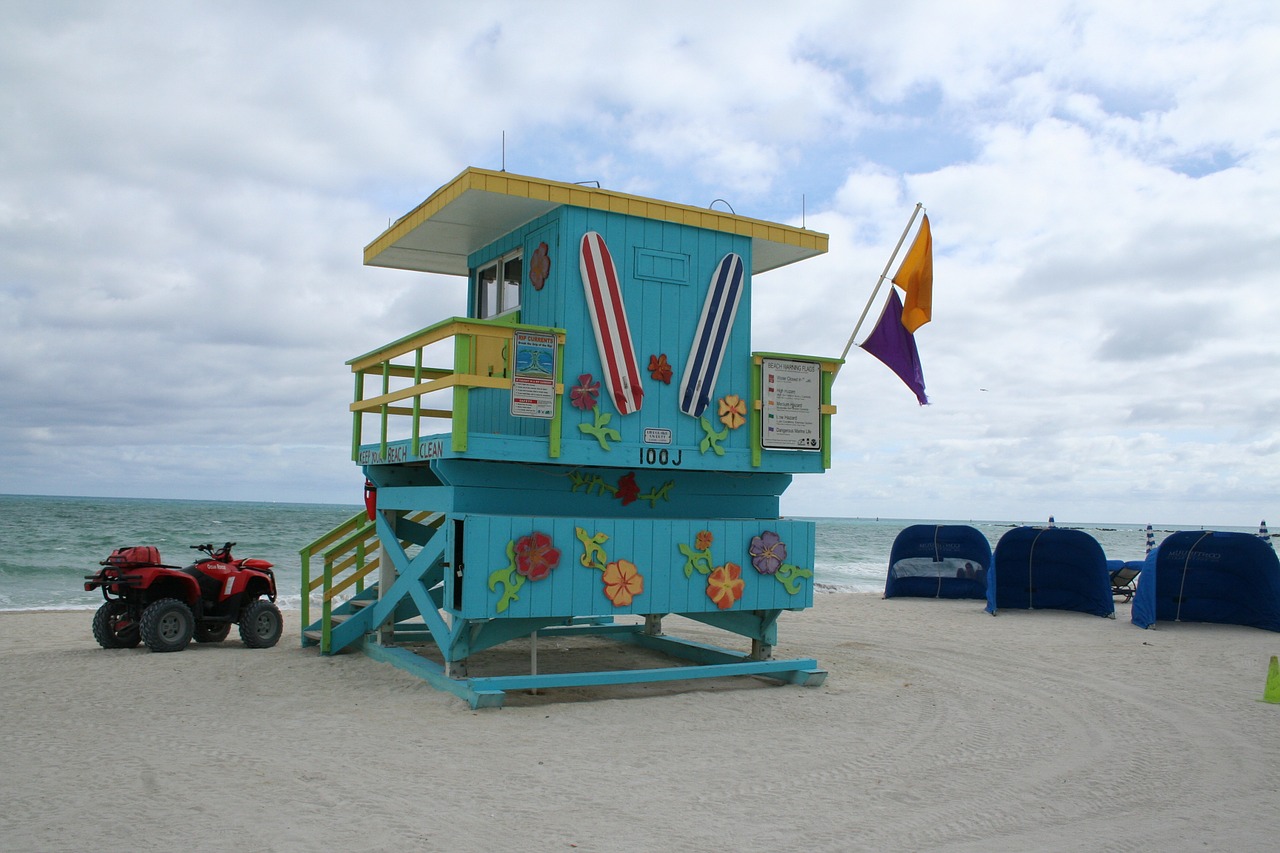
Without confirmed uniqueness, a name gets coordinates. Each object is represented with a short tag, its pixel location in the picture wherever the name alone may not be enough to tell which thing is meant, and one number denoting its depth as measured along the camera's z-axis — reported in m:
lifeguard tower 7.93
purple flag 9.88
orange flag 9.89
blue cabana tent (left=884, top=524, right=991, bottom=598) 18.89
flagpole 9.73
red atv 10.47
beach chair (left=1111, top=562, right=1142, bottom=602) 19.61
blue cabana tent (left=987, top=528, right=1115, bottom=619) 16.36
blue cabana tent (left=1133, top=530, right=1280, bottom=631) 14.49
